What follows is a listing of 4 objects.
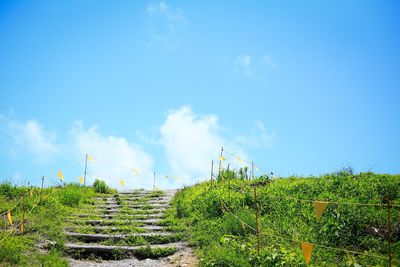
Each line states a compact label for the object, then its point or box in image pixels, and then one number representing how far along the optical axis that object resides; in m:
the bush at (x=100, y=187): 19.04
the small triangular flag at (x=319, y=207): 7.31
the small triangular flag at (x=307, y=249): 7.18
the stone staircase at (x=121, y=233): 10.64
